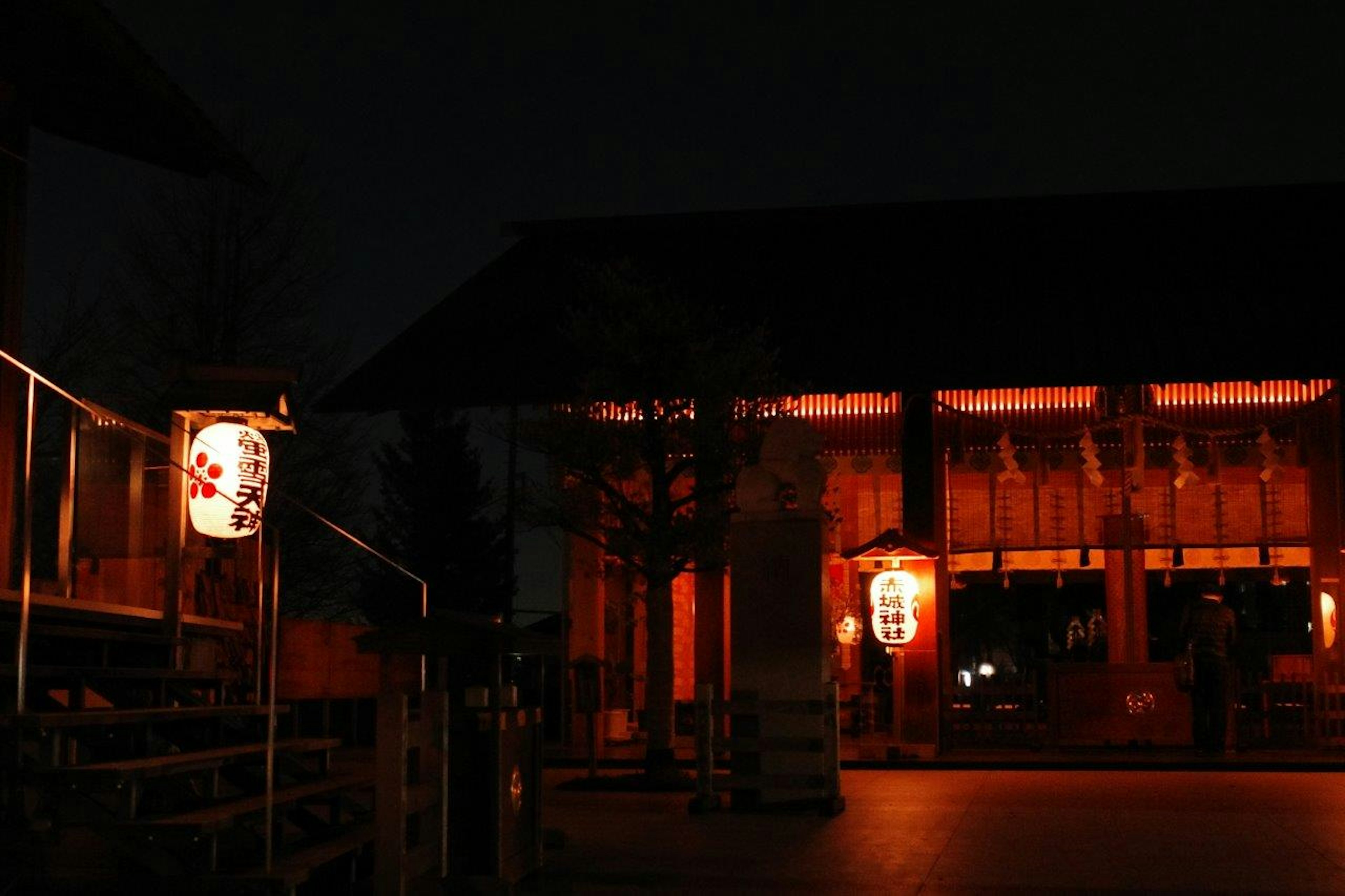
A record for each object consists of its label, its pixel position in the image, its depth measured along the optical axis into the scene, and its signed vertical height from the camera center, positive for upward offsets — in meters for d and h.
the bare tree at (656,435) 16.45 +1.97
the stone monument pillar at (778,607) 13.79 +0.27
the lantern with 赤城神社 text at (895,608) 19.80 +0.38
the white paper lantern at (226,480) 11.70 +1.12
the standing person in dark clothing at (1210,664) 18.53 -0.26
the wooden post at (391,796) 7.81 -0.69
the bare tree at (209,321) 25.42 +4.78
